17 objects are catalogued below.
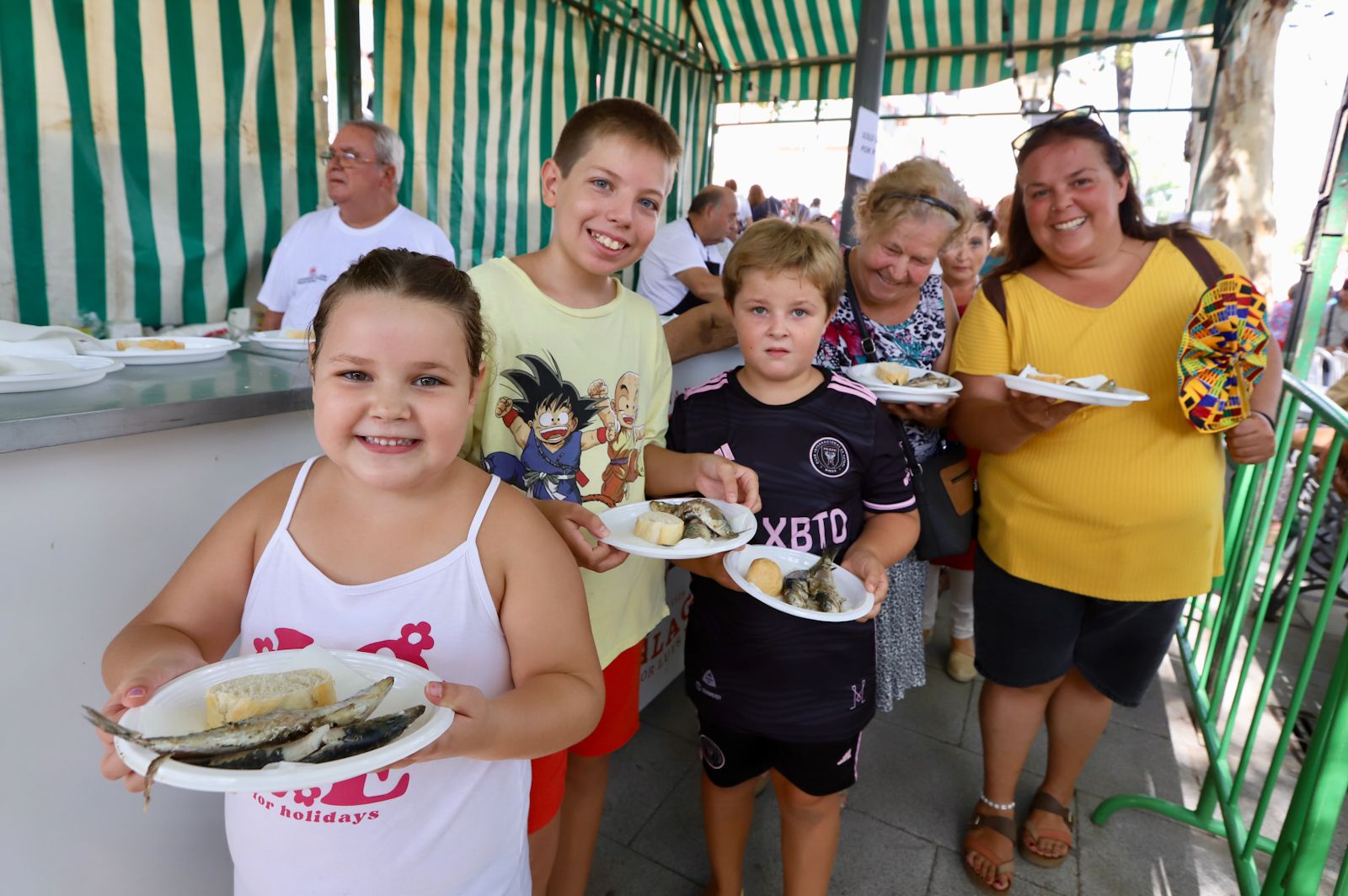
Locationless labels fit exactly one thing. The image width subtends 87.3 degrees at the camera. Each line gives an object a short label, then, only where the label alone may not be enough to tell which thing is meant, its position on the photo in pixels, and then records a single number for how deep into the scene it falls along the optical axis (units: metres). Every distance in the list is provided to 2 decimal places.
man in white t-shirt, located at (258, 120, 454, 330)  3.96
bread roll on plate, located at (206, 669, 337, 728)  0.94
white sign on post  4.03
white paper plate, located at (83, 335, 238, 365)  2.03
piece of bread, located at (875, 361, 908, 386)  2.25
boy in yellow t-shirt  1.62
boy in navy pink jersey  1.88
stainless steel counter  1.38
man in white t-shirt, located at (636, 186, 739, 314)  5.44
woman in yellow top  2.13
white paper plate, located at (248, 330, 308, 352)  2.40
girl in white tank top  1.14
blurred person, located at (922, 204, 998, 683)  3.73
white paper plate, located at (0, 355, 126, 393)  1.51
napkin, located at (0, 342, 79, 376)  1.55
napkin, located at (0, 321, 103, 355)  1.75
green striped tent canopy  7.61
